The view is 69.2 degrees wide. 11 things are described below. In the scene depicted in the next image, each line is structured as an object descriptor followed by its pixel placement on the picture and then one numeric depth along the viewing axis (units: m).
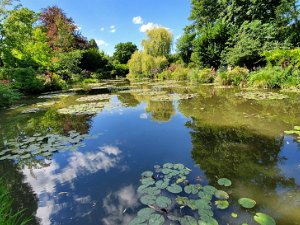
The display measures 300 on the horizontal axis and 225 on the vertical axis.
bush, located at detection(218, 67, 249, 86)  11.88
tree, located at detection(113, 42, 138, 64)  45.91
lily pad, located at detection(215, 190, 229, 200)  2.24
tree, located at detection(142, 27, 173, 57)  24.56
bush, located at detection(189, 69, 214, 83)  15.38
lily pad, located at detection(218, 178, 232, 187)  2.47
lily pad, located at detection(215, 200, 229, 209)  2.08
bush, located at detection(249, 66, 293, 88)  9.51
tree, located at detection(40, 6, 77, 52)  22.66
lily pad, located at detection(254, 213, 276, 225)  1.84
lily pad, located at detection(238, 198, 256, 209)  2.07
